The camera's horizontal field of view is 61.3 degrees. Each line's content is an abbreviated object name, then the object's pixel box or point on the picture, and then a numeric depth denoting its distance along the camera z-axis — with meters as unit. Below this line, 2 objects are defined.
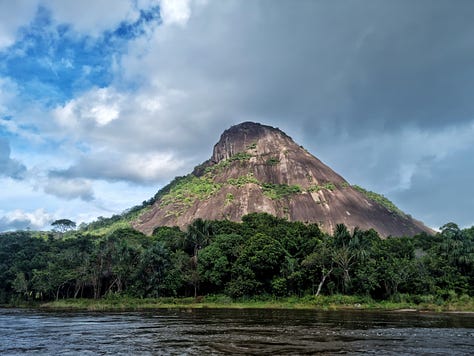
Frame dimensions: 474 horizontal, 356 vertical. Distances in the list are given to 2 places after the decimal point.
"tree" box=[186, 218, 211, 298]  79.38
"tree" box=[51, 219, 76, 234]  160.96
